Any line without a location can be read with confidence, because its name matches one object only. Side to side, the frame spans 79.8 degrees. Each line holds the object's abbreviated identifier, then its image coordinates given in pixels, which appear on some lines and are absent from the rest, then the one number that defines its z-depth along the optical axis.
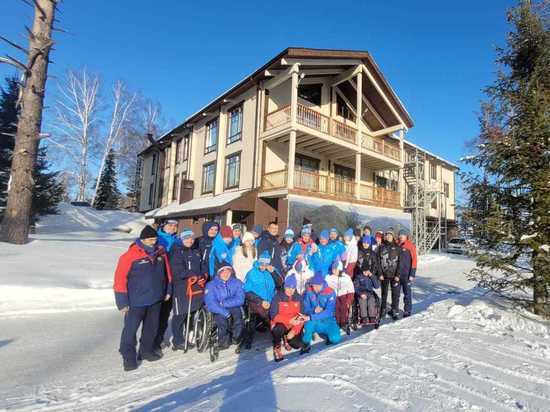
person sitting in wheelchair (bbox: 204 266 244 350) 4.46
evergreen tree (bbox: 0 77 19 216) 18.11
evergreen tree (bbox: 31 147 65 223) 17.97
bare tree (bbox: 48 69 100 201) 31.25
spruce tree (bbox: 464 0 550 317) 5.68
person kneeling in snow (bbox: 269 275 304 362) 4.45
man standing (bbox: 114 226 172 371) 3.93
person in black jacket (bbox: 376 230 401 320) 6.40
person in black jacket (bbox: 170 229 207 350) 4.62
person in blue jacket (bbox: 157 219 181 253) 4.89
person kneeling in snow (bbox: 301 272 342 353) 4.76
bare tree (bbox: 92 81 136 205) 33.97
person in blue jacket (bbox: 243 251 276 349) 4.71
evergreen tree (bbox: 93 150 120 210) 40.16
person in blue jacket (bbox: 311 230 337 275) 6.00
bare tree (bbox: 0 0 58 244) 9.65
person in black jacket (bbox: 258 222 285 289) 5.74
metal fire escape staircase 23.02
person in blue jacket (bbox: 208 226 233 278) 4.98
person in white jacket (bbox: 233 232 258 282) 5.27
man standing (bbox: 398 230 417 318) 6.35
